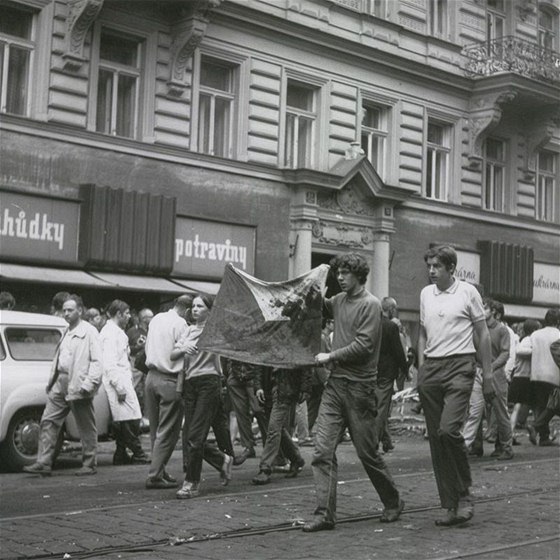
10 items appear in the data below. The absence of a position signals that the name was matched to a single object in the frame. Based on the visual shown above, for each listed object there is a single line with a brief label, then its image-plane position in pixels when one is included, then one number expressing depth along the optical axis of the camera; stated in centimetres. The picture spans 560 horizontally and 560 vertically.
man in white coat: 1270
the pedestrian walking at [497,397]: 1334
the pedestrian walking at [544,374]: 1557
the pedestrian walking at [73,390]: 1184
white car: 1236
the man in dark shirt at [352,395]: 797
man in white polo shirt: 813
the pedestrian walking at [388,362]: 1326
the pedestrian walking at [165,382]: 1049
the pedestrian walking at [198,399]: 984
